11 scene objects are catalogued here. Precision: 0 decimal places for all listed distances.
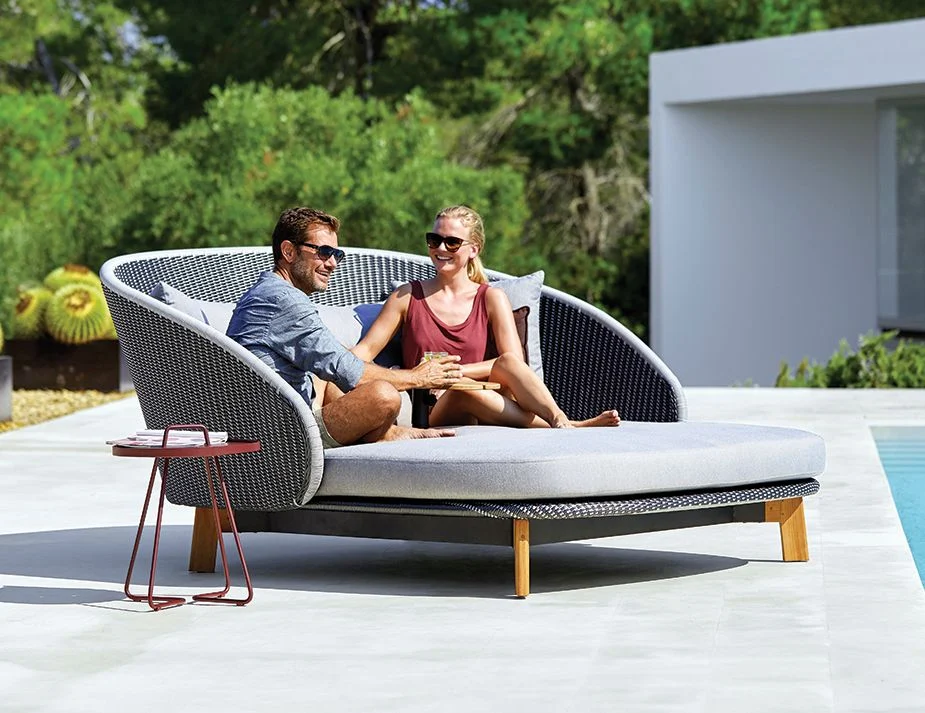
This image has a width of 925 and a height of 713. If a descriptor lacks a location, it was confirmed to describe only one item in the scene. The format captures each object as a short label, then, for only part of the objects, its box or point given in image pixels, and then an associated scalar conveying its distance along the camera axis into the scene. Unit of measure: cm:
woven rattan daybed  952
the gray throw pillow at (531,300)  1196
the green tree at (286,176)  3318
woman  1118
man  1020
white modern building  3304
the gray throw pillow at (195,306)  1095
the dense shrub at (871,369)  2622
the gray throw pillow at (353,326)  1169
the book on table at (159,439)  925
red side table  908
